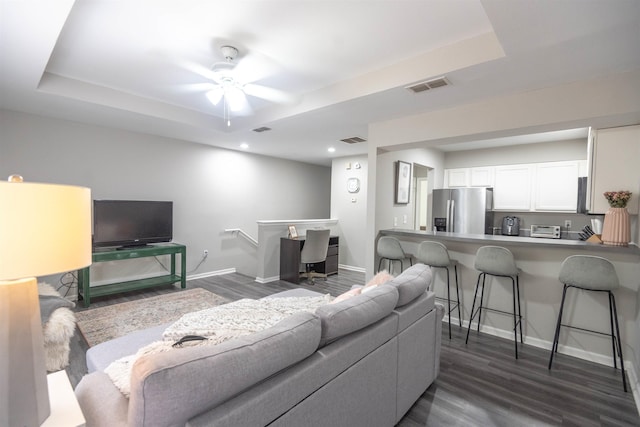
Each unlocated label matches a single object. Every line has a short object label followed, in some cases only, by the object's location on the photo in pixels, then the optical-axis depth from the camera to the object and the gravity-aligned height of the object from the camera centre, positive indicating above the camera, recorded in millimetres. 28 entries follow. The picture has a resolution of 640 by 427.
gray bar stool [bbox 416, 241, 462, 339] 3254 -524
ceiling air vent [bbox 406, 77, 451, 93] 2508 +1085
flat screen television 4043 -308
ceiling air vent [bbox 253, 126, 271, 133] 4175 +1077
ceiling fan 2570 +1193
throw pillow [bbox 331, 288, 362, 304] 1975 -578
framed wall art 4383 +423
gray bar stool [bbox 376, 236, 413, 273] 3594 -490
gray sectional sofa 905 -667
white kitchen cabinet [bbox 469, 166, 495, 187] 5238 +630
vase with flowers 2568 -25
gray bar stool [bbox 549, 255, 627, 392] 2402 -522
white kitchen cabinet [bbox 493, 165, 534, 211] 4930 +427
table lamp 869 -207
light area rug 3064 -1324
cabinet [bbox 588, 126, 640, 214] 2570 +452
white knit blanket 1276 -742
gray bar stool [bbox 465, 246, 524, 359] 2854 -529
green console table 3820 -1027
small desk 5102 -966
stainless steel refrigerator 4906 +23
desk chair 4988 -678
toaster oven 4793 -284
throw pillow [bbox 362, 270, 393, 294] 2082 -510
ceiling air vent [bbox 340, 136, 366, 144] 4621 +1076
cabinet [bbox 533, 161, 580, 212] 4559 +433
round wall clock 6133 +471
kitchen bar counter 2551 -287
